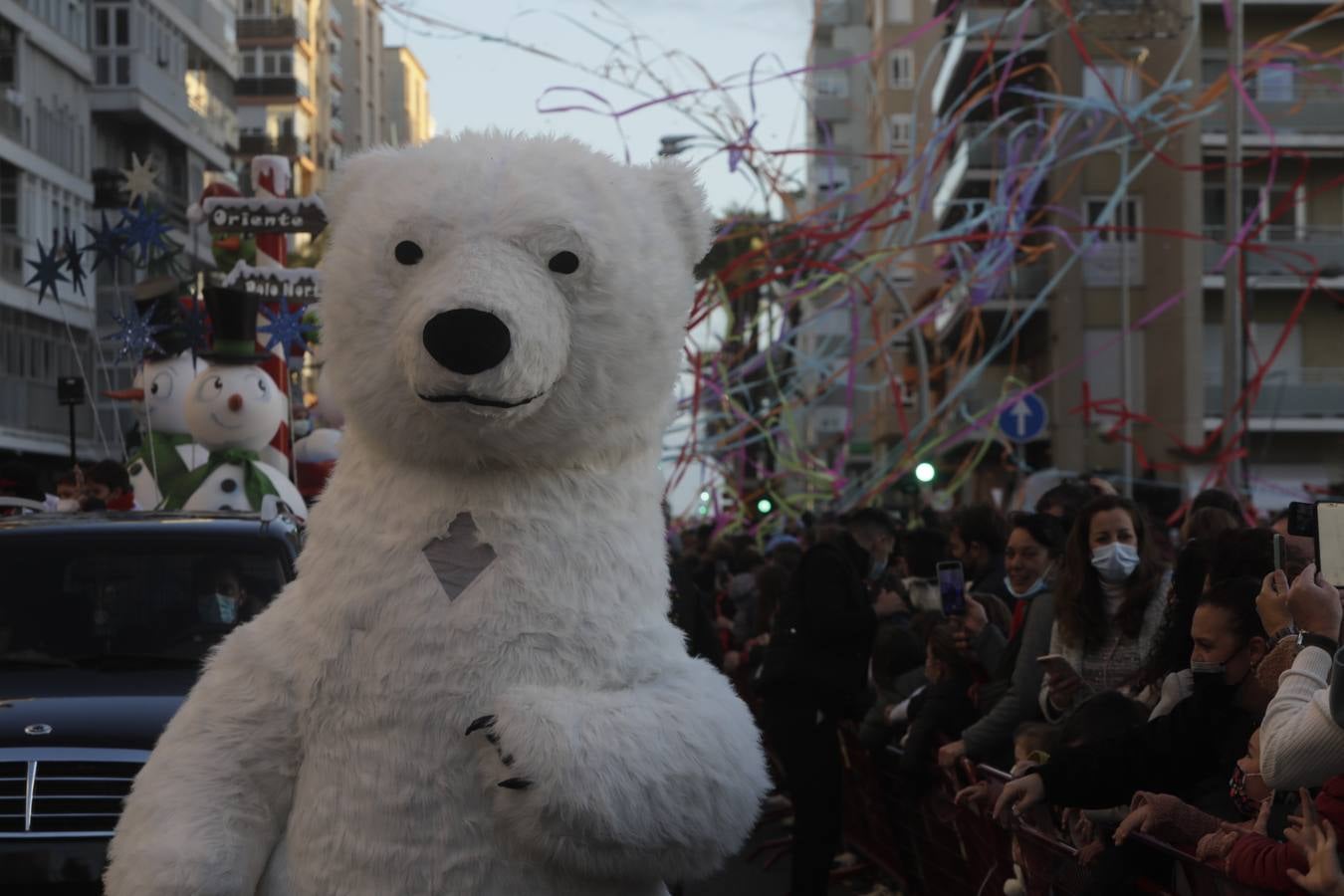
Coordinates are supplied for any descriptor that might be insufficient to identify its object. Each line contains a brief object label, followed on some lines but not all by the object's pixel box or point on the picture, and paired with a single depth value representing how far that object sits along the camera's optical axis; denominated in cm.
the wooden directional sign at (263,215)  1520
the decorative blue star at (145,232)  1157
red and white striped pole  1494
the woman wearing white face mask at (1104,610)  657
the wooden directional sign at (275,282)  1420
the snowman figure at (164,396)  1336
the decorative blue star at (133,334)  1107
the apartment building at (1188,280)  4062
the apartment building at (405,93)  8938
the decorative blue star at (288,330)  1310
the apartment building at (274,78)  6988
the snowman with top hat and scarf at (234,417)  1138
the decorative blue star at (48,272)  1143
